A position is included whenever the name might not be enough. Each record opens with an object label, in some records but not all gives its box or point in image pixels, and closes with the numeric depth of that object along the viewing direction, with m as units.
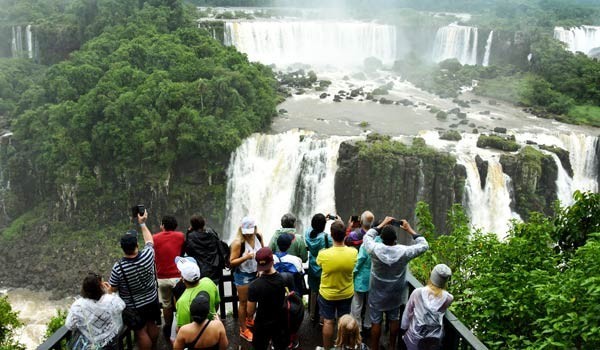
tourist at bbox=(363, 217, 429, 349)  5.16
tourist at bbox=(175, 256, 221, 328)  4.75
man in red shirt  5.83
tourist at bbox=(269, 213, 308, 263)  5.76
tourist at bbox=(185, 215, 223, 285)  5.77
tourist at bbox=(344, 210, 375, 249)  6.00
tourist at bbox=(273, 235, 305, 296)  5.44
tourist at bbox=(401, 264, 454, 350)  4.71
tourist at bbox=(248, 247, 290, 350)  4.80
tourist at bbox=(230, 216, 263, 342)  5.69
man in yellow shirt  5.39
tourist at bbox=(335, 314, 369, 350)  4.50
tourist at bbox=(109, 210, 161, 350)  5.12
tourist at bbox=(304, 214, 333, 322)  5.98
